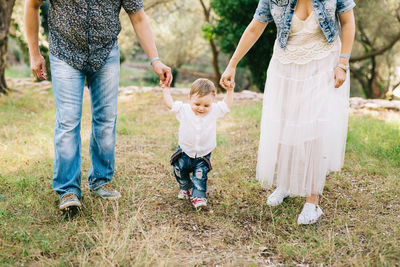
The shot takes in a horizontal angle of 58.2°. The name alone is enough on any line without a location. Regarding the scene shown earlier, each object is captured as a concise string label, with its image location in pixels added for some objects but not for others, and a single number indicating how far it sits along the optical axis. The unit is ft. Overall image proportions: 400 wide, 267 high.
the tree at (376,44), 32.01
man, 7.88
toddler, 8.43
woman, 7.79
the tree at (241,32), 27.12
